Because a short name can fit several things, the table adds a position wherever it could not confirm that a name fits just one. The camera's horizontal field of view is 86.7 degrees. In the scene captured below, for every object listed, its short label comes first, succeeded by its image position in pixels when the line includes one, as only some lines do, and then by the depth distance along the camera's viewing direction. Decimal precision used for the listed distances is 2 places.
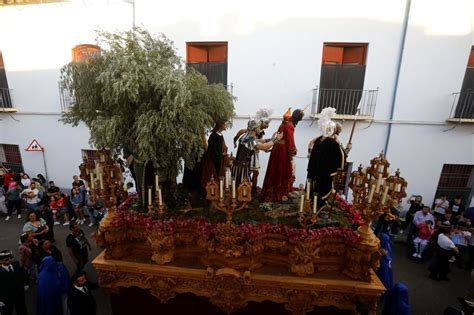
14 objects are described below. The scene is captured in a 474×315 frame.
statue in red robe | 4.44
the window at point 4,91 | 10.30
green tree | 3.65
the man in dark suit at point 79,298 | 4.08
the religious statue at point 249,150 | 4.41
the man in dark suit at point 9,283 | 4.25
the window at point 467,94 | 8.10
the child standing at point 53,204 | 8.51
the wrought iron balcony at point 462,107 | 8.13
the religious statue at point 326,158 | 3.89
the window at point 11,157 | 11.41
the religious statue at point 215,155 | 4.51
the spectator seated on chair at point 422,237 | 7.04
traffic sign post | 10.09
